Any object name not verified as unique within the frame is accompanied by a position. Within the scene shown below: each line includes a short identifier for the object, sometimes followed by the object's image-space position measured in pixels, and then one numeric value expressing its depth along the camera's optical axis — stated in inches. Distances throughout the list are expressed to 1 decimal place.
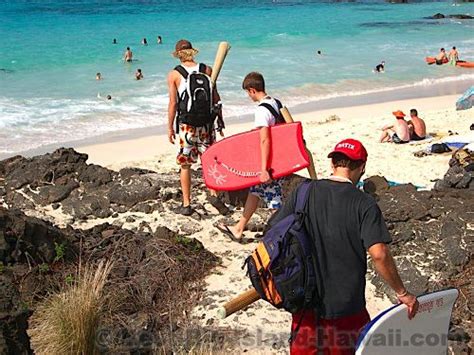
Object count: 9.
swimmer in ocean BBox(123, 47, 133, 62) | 974.7
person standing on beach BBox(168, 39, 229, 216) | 259.1
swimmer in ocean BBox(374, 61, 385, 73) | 868.6
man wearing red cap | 126.2
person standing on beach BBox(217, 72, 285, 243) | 220.7
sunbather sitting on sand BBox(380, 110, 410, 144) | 428.8
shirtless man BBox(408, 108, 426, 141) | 435.5
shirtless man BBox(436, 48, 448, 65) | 905.5
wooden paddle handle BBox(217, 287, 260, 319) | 134.0
